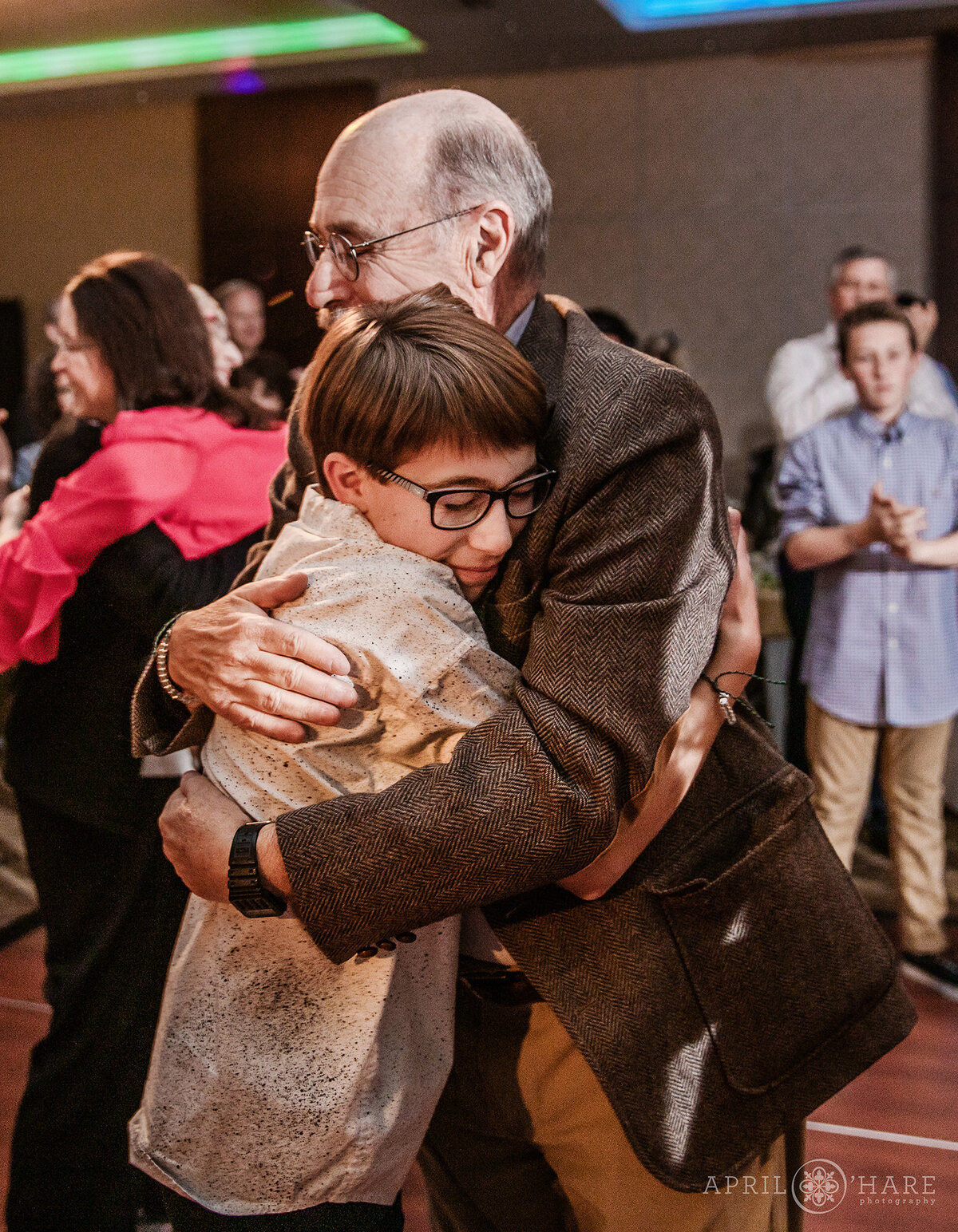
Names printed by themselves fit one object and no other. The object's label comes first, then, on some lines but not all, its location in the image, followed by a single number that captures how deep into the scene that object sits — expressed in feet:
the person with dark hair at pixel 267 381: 14.60
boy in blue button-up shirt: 11.61
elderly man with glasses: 3.13
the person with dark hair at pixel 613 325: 14.88
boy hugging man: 3.28
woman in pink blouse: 6.89
